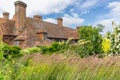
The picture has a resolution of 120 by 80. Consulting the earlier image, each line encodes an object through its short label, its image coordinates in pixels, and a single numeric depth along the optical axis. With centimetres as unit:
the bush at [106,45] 456
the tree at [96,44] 509
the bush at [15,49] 940
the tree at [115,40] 451
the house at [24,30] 1472
